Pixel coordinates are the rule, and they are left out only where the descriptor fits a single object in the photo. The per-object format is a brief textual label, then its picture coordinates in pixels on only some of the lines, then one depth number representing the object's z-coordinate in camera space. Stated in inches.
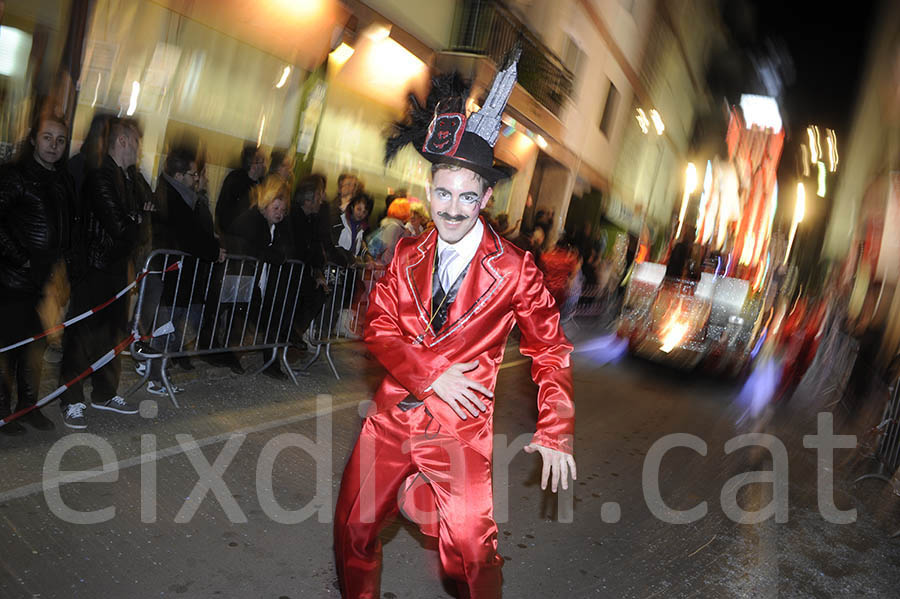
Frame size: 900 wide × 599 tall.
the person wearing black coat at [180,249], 225.0
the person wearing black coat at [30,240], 172.4
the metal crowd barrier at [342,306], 286.4
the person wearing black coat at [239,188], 261.1
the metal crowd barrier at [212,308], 220.7
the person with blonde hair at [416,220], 371.2
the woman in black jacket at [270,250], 253.3
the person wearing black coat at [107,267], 196.4
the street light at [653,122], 1005.8
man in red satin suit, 97.2
